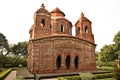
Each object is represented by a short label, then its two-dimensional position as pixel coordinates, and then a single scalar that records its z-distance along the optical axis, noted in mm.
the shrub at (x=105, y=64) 37706
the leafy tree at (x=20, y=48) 58803
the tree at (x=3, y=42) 55375
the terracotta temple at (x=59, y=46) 19312
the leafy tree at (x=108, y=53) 40781
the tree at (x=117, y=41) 39969
